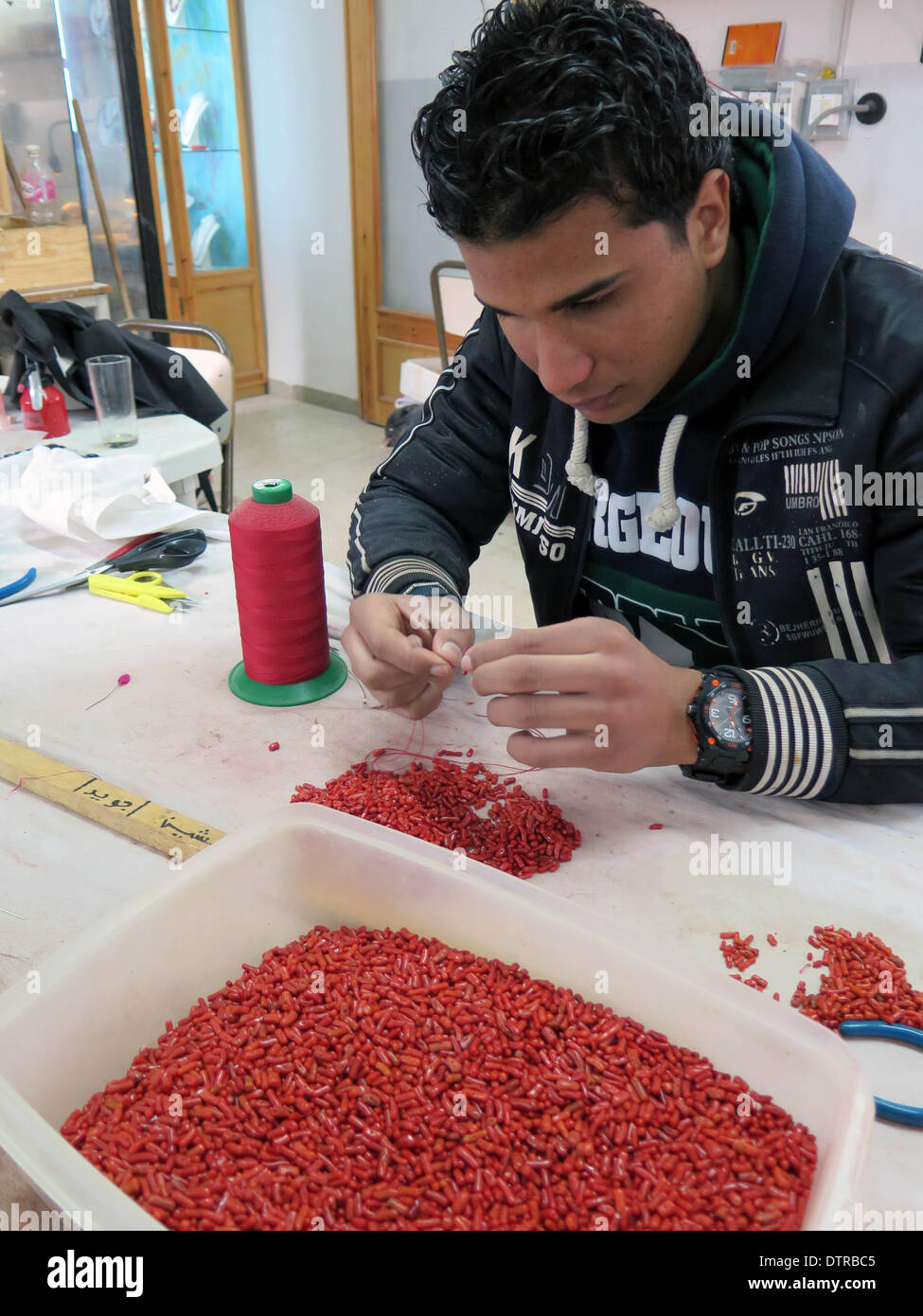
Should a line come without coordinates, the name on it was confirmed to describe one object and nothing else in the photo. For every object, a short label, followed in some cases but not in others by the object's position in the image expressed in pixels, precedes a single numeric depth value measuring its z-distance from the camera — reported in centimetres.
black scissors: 148
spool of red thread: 107
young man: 79
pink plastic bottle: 405
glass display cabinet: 465
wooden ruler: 91
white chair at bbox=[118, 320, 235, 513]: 245
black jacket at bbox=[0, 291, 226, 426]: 219
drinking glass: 199
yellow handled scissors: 138
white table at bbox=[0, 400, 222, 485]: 194
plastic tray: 59
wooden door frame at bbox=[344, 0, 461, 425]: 428
